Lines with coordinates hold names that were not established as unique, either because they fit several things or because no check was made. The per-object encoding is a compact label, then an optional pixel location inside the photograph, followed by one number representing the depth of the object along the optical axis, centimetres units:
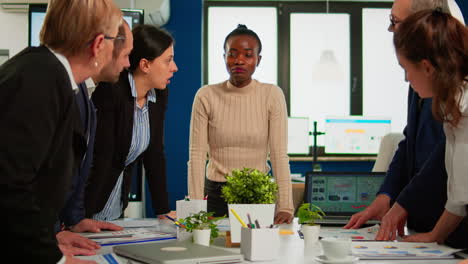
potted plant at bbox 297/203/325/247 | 155
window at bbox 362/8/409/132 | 690
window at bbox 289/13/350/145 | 692
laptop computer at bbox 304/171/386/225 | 206
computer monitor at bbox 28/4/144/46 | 380
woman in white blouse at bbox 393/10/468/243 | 133
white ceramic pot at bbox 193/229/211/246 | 149
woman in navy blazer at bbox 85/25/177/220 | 209
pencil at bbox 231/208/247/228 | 142
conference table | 132
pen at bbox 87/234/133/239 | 164
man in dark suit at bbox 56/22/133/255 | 146
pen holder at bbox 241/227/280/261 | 133
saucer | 127
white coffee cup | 129
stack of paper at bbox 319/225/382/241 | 166
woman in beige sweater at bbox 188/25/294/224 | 259
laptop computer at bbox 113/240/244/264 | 122
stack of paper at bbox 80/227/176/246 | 157
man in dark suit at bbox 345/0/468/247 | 163
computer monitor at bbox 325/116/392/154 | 605
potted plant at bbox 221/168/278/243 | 148
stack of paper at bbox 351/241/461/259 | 136
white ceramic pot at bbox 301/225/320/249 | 155
